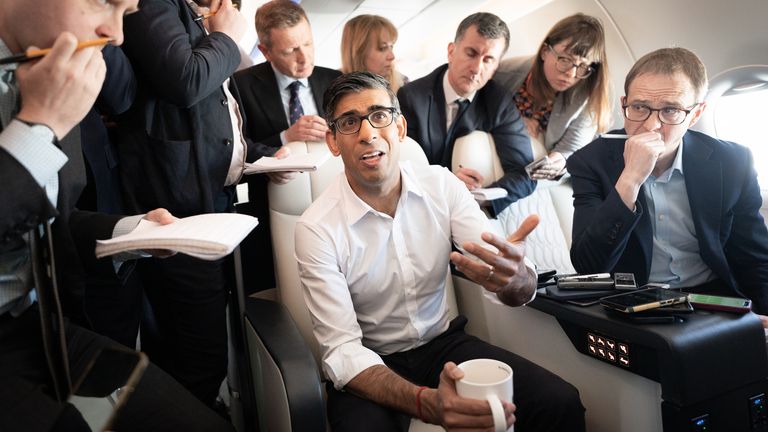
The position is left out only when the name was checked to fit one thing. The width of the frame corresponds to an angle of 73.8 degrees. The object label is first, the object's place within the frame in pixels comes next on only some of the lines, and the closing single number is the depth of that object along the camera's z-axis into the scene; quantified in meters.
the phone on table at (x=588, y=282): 1.52
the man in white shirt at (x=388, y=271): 1.38
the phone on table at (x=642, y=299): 1.31
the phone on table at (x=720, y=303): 1.31
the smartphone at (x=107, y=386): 0.95
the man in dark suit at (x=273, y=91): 2.07
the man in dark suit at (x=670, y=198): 1.78
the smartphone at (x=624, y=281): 1.49
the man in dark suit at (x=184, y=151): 1.55
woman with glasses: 2.64
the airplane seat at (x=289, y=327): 1.23
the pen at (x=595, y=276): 1.55
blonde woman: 2.88
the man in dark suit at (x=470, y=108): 2.44
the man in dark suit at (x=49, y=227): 0.86
